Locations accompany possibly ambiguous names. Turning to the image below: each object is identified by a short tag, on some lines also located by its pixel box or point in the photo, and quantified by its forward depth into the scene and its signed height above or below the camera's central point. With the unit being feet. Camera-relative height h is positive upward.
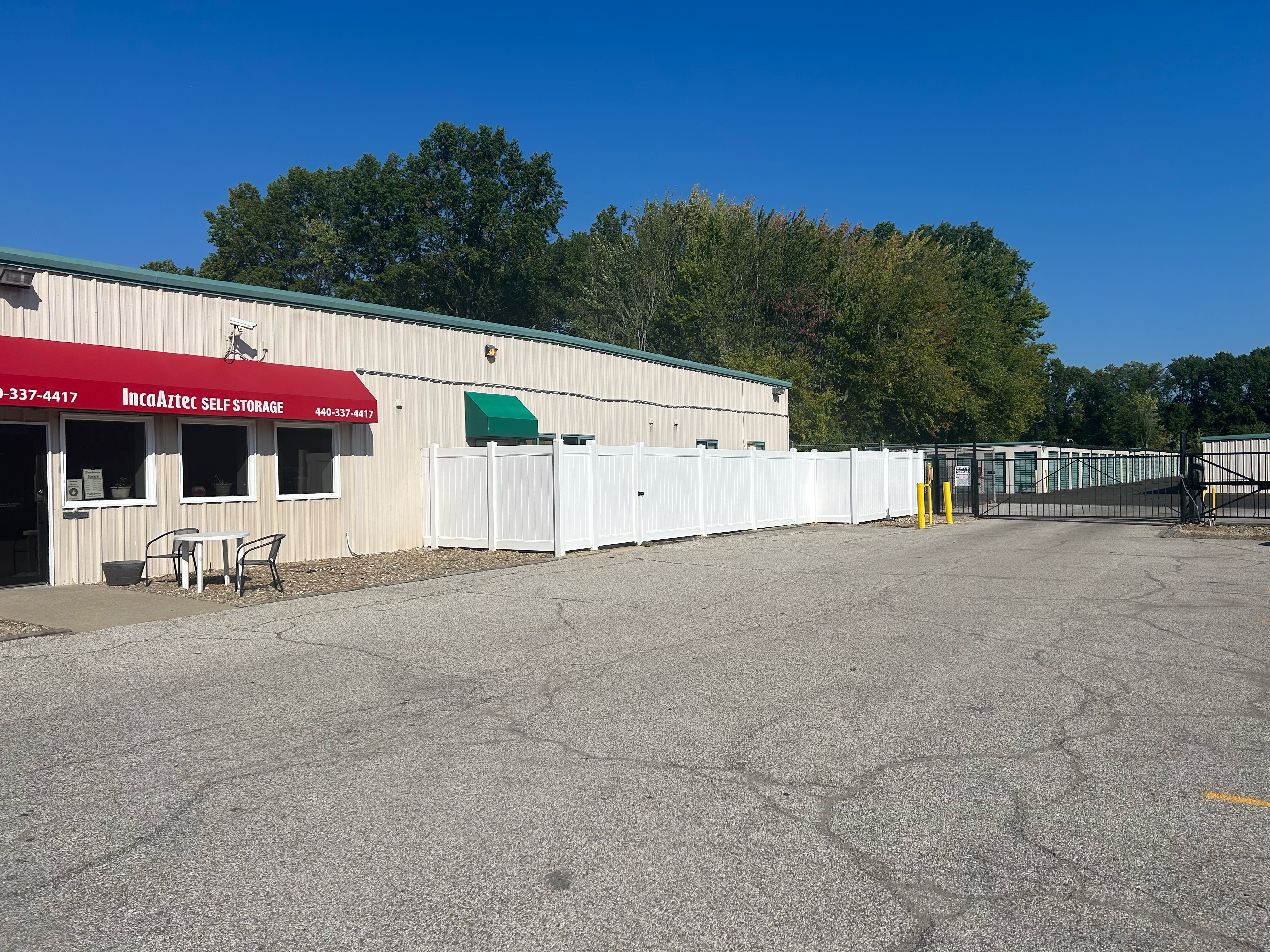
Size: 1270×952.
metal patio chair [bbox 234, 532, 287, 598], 39.24 -3.46
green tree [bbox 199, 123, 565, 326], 165.48 +46.16
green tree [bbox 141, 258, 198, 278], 183.45 +44.54
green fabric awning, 62.03 +3.89
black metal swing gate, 79.36 -3.54
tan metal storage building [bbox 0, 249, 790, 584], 41.47 +3.28
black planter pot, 41.73 -4.15
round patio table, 39.55 -2.84
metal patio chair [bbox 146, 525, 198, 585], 41.47 -3.31
